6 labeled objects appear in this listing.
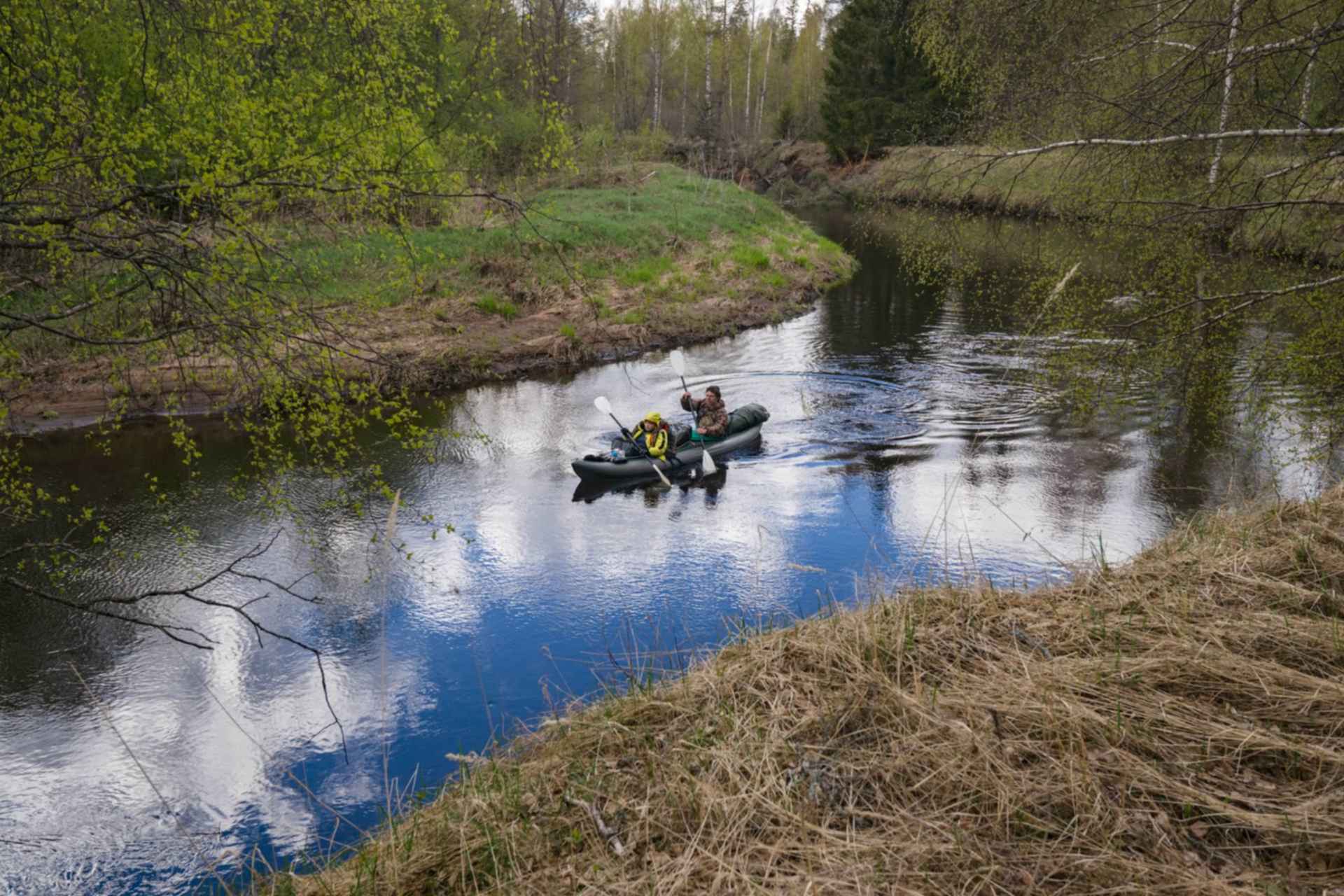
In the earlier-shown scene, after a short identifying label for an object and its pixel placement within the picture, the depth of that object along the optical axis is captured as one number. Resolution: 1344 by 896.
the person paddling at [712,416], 12.93
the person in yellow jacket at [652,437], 12.09
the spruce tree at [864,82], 34.38
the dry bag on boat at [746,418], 13.30
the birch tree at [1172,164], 5.88
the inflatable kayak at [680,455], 11.82
